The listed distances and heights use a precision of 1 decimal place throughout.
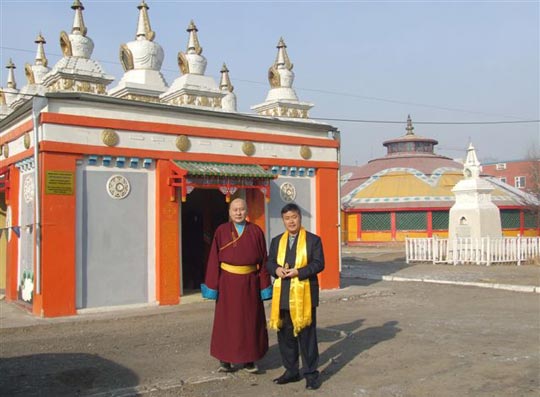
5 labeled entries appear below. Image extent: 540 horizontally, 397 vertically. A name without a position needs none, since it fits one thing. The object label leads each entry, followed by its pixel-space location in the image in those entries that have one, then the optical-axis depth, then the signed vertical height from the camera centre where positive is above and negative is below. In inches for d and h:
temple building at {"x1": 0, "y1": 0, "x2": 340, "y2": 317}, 389.7 +32.0
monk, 232.4 -30.3
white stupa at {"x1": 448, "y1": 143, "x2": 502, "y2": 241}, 864.3 +4.6
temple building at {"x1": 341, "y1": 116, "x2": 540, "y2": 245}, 1368.1 +26.5
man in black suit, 219.9 -31.6
